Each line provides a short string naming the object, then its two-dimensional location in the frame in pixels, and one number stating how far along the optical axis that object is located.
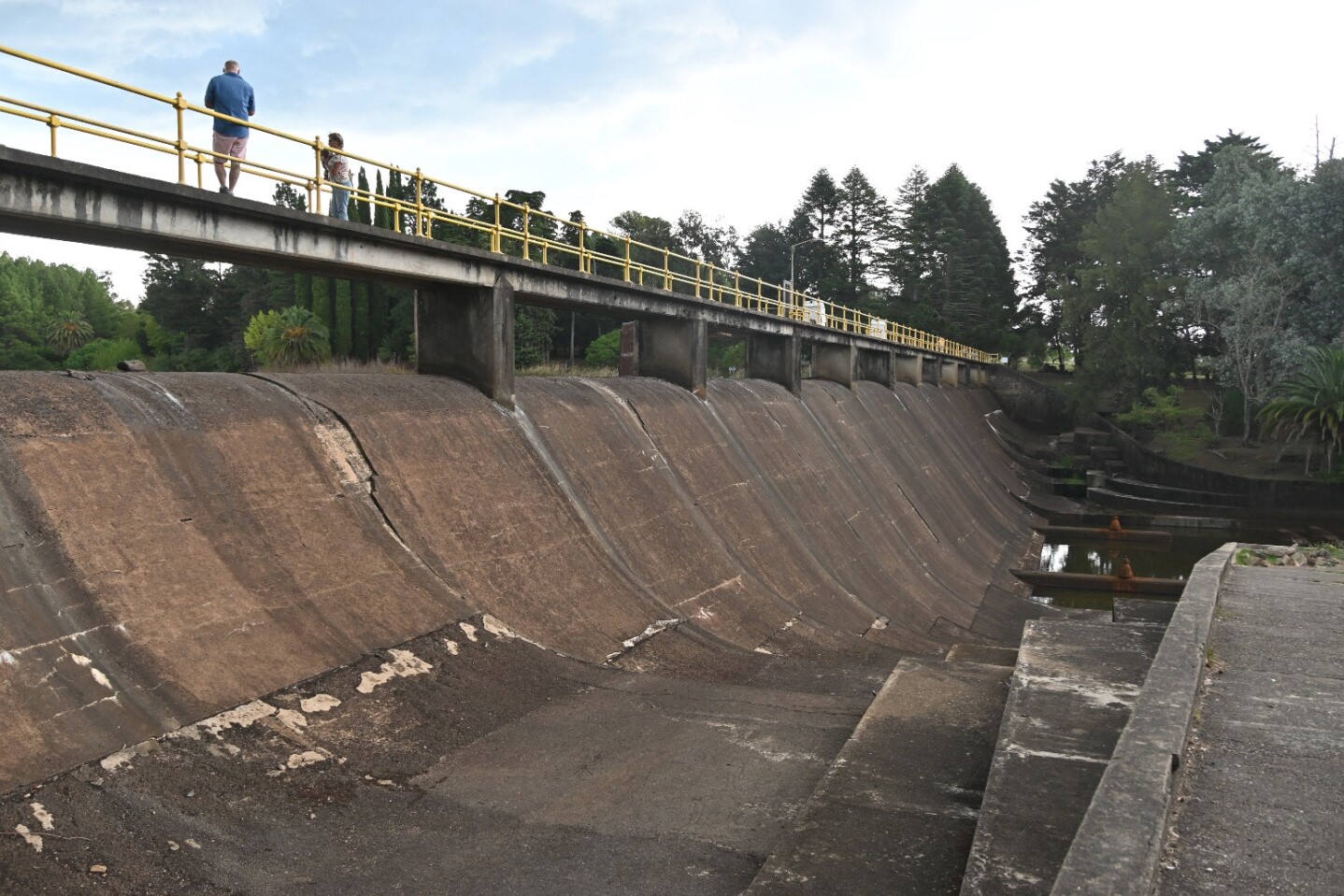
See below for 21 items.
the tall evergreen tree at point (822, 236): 90.12
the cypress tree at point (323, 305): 46.97
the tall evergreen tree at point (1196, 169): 69.38
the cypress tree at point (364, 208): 52.16
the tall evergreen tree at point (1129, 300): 49.88
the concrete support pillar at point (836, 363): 35.28
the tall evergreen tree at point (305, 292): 48.84
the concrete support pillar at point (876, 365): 40.41
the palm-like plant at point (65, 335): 71.25
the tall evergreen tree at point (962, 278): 79.88
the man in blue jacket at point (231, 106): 10.82
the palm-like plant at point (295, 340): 43.69
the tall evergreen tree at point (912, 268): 78.62
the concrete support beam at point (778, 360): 28.41
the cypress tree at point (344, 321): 46.50
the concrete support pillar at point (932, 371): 51.17
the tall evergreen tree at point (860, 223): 91.50
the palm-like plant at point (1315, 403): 32.78
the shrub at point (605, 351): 47.72
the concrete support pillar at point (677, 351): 21.84
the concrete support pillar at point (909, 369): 45.47
